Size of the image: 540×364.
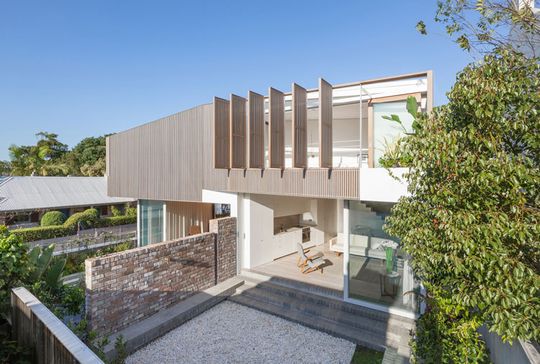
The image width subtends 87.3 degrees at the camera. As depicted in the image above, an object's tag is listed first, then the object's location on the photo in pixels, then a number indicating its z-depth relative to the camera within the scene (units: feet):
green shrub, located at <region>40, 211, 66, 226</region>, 74.95
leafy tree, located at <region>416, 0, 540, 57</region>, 13.38
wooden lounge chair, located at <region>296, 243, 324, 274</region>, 35.47
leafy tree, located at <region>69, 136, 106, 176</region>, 135.29
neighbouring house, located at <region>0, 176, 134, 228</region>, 73.00
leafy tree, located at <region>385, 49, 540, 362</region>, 9.00
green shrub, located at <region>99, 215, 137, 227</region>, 86.33
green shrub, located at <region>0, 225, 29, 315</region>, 17.52
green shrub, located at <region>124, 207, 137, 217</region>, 96.89
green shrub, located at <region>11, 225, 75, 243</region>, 67.77
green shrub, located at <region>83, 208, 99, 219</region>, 81.00
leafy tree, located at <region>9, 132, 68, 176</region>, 111.04
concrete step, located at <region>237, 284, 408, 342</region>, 24.71
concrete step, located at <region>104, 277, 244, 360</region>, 22.54
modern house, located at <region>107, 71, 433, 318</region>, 26.71
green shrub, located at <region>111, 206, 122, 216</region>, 95.59
